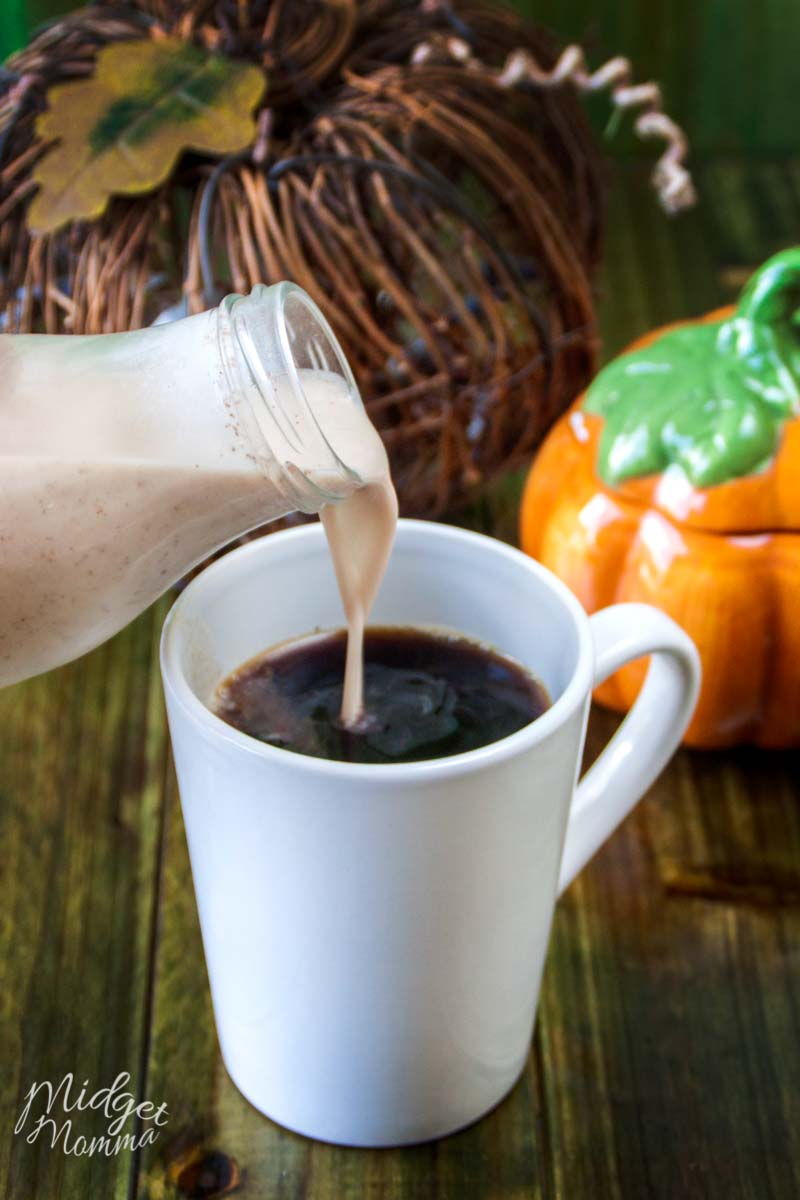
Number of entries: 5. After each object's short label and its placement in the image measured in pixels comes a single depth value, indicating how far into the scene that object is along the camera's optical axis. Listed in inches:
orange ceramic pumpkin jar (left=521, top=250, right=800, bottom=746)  27.6
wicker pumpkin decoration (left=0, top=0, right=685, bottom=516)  28.5
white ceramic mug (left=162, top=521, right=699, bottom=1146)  21.6
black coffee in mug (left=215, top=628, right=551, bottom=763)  23.7
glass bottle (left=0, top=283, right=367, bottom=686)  22.2
